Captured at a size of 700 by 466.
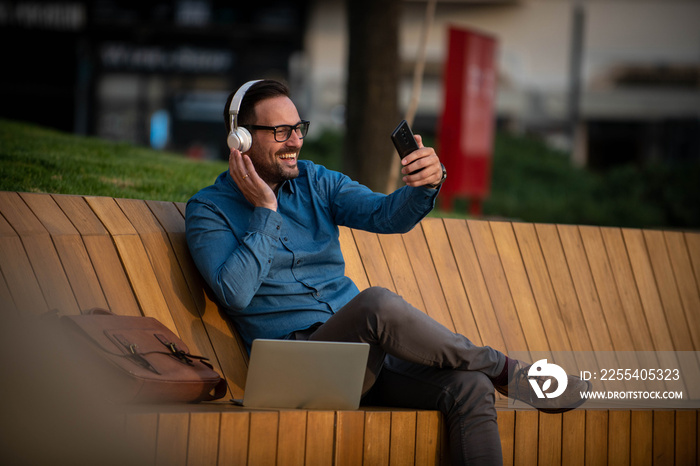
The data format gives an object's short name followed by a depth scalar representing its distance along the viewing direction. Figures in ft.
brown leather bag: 18.04
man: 20.35
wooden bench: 18.66
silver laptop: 18.62
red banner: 64.03
